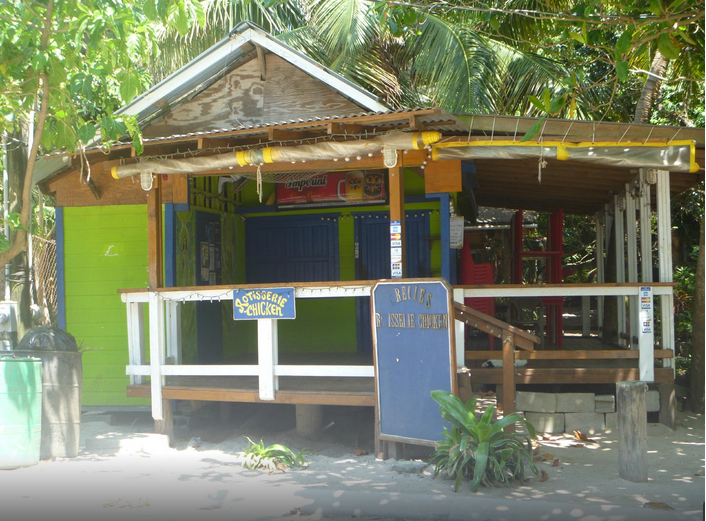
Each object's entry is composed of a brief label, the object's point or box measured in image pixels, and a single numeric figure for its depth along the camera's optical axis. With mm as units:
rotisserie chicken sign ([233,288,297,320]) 7062
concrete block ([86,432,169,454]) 7238
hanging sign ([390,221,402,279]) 6785
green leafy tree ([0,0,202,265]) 5910
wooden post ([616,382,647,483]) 5668
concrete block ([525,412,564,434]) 7648
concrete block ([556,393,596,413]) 7684
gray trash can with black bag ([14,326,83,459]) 6855
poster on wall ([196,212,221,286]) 9195
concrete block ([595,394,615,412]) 7668
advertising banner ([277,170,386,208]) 9828
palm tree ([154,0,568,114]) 13320
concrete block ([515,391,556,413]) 7680
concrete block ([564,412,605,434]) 7668
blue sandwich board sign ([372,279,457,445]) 6117
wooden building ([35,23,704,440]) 6824
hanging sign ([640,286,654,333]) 7199
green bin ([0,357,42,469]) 6363
